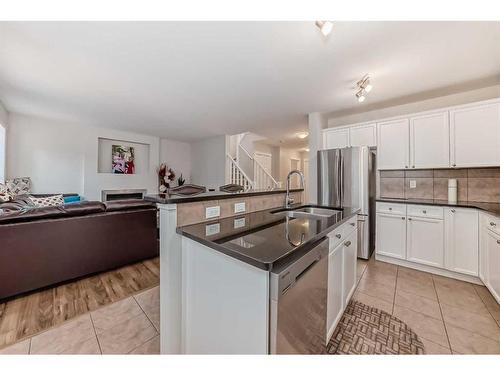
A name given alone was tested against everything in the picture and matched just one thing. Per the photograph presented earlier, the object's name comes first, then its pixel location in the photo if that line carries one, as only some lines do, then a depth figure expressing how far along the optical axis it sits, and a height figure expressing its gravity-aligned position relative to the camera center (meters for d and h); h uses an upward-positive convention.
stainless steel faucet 1.97 -0.08
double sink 1.84 -0.23
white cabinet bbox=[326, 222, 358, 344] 1.33 -0.66
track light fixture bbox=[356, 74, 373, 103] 2.38 +1.28
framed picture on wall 5.20 +0.76
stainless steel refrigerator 2.84 +0.06
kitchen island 0.81 -0.40
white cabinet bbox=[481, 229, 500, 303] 1.80 -0.70
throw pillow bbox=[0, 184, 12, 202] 2.88 -0.09
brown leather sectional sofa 1.92 -0.59
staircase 5.55 +0.49
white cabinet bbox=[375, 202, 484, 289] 2.17 -0.61
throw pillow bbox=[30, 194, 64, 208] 3.08 -0.21
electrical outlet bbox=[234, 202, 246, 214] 1.56 -0.16
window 3.53 +0.62
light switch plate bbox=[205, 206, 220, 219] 1.35 -0.17
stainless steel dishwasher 0.76 -0.53
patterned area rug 1.37 -1.11
